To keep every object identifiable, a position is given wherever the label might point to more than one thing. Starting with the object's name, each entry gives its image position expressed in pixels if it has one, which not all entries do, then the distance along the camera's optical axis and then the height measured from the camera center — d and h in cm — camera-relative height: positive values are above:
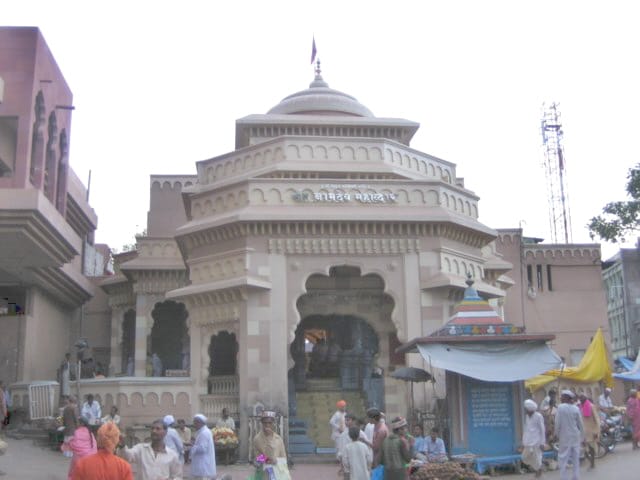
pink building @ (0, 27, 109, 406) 1688 +358
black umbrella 1706 +10
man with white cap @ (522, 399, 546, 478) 1304 -98
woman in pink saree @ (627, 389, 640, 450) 1810 -90
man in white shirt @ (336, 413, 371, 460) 1227 -100
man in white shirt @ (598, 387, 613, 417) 2025 -68
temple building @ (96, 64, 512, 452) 1886 +294
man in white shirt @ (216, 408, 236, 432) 1748 -89
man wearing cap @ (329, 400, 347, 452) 1508 -81
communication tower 4219 +1176
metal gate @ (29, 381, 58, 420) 1917 -39
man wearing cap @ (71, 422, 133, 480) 594 -61
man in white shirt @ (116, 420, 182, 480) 805 -76
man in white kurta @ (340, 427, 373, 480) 1025 -100
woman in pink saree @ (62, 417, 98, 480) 1009 -76
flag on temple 2855 +1171
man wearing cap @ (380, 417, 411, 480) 928 -90
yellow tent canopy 2147 +20
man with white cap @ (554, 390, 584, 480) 1228 -88
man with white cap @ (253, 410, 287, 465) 975 -76
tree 1386 +275
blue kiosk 1376 +0
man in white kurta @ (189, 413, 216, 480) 1011 -94
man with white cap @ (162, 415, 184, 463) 1081 -80
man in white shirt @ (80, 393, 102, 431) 1688 -58
